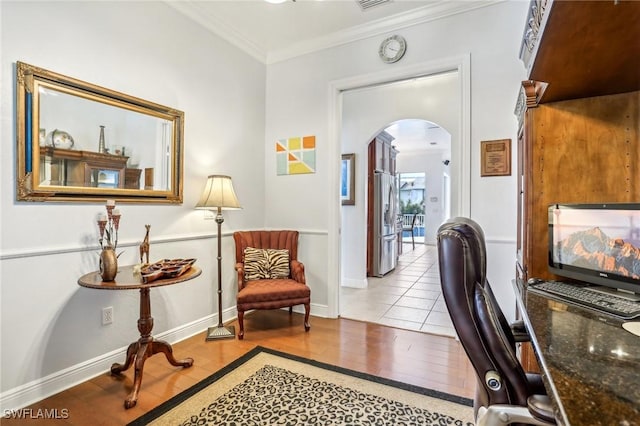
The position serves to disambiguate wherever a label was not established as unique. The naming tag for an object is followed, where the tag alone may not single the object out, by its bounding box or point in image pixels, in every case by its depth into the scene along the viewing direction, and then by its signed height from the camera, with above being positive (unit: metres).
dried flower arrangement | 2.06 -0.10
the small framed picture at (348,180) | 4.78 +0.49
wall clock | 3.04 +1.62
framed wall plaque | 2.63 +0.46
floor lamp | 2.80 +0.08
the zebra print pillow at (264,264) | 3.14 -0.54
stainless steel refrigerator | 5.33 -0.26
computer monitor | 1.38 -0.16
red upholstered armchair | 2.79 -0.62
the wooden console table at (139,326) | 1.85 -0.80
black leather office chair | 0.88 -0.33
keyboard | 1.19 -0.38
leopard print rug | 1.72 -1.16
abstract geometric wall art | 3.53 +0.66
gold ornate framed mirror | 1.86 +0.49
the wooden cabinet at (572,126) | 1.26 +0.46
